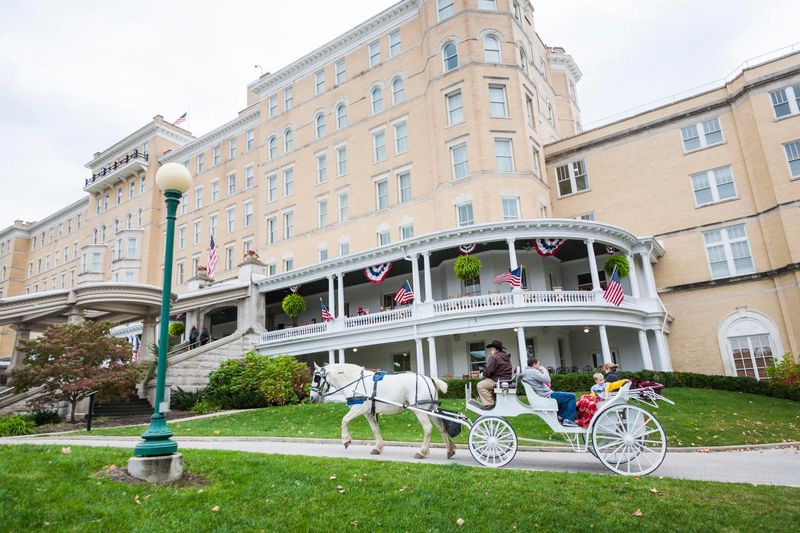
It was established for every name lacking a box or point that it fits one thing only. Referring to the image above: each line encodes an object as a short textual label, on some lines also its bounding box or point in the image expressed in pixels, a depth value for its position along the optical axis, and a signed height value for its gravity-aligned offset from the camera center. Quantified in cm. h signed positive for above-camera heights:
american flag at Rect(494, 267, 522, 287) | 2222 +439
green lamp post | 730 +133
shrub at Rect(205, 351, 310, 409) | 2267 +85
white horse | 1055 +8
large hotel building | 2528 +974
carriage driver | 990 +25
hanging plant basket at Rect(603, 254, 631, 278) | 2466 +519
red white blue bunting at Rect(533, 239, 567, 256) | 2416 +604
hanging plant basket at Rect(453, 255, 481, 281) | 2375 +527
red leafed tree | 1895 +167
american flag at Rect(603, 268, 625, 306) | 2288 +355
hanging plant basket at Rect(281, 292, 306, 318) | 2933 +508
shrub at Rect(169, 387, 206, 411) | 2316 +36
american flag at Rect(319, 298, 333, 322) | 2733 +411
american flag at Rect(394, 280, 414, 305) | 2412 +431
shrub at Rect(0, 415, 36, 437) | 1742 -25
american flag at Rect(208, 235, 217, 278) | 3450 +903
